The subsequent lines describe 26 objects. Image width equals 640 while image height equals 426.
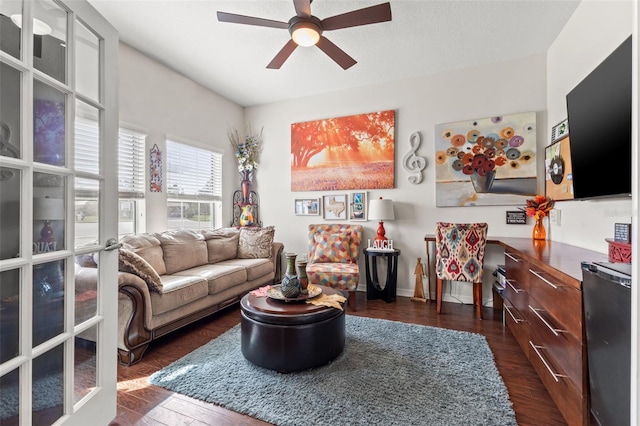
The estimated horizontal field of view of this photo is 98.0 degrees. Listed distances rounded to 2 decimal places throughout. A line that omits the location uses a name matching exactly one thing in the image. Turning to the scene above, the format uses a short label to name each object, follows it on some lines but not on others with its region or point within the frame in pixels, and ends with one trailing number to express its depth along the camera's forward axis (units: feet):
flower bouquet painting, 10.52
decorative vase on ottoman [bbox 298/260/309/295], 7.31
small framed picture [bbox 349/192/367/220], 12.94
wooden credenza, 4.04
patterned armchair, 10.51
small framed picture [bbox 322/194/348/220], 13.35
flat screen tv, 4.40
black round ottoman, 6.23
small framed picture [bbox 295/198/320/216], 13.85
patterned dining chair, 9.48
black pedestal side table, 11.41
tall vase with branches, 14.76
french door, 3.40
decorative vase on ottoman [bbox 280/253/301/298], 6.98
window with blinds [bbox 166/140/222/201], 11.84
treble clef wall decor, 11.98
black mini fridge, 3.03
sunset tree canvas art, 12.51
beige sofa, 6.84
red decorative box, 4.39
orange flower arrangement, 8.92
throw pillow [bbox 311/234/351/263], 12.10
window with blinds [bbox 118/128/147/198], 9.77
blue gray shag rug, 5.01
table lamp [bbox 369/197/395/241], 11.68
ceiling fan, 6.64
